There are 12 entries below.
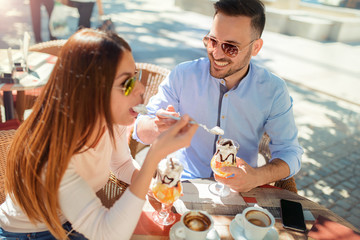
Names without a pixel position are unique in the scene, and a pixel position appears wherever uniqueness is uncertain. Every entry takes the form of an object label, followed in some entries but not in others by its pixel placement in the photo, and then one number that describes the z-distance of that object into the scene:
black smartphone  1.61
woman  1.30
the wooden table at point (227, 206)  1.55
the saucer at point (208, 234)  1.45
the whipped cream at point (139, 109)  1.56
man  2.27
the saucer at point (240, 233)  1.50
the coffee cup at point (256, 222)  1.41
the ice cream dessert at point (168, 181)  1.45
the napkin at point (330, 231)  1.54
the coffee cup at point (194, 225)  1.34
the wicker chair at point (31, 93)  3.72
